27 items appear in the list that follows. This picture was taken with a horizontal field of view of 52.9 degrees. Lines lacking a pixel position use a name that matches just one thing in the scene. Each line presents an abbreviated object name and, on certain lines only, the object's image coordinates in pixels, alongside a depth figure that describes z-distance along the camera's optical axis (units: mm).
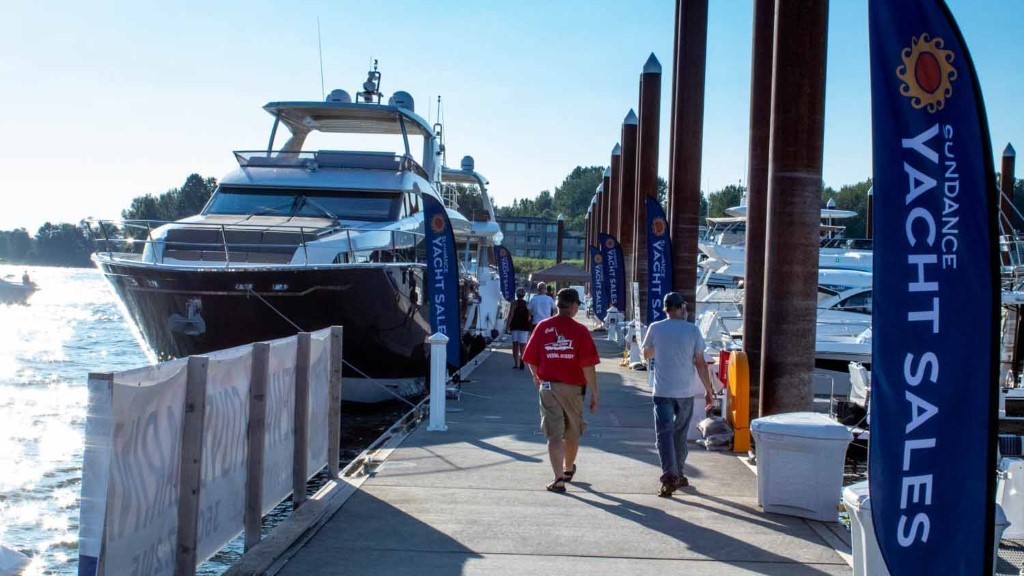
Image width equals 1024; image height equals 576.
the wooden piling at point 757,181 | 11625
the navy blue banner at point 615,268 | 30953
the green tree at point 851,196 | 139750
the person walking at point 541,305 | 19844
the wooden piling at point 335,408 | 9070
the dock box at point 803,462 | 7668
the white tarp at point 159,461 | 4484
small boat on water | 88812
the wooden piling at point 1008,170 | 35062
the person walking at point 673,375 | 8492
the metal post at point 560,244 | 66812
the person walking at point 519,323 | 20312
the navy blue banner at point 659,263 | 17391
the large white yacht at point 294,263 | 14211
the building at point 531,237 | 153625
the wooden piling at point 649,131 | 26203
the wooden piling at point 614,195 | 43250
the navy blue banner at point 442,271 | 14703
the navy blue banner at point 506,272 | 36406
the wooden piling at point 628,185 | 33719
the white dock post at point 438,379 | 11945
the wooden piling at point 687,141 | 17688
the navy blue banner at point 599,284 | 33125
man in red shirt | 8656
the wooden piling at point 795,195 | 9742
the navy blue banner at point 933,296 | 4188
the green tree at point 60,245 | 146250
